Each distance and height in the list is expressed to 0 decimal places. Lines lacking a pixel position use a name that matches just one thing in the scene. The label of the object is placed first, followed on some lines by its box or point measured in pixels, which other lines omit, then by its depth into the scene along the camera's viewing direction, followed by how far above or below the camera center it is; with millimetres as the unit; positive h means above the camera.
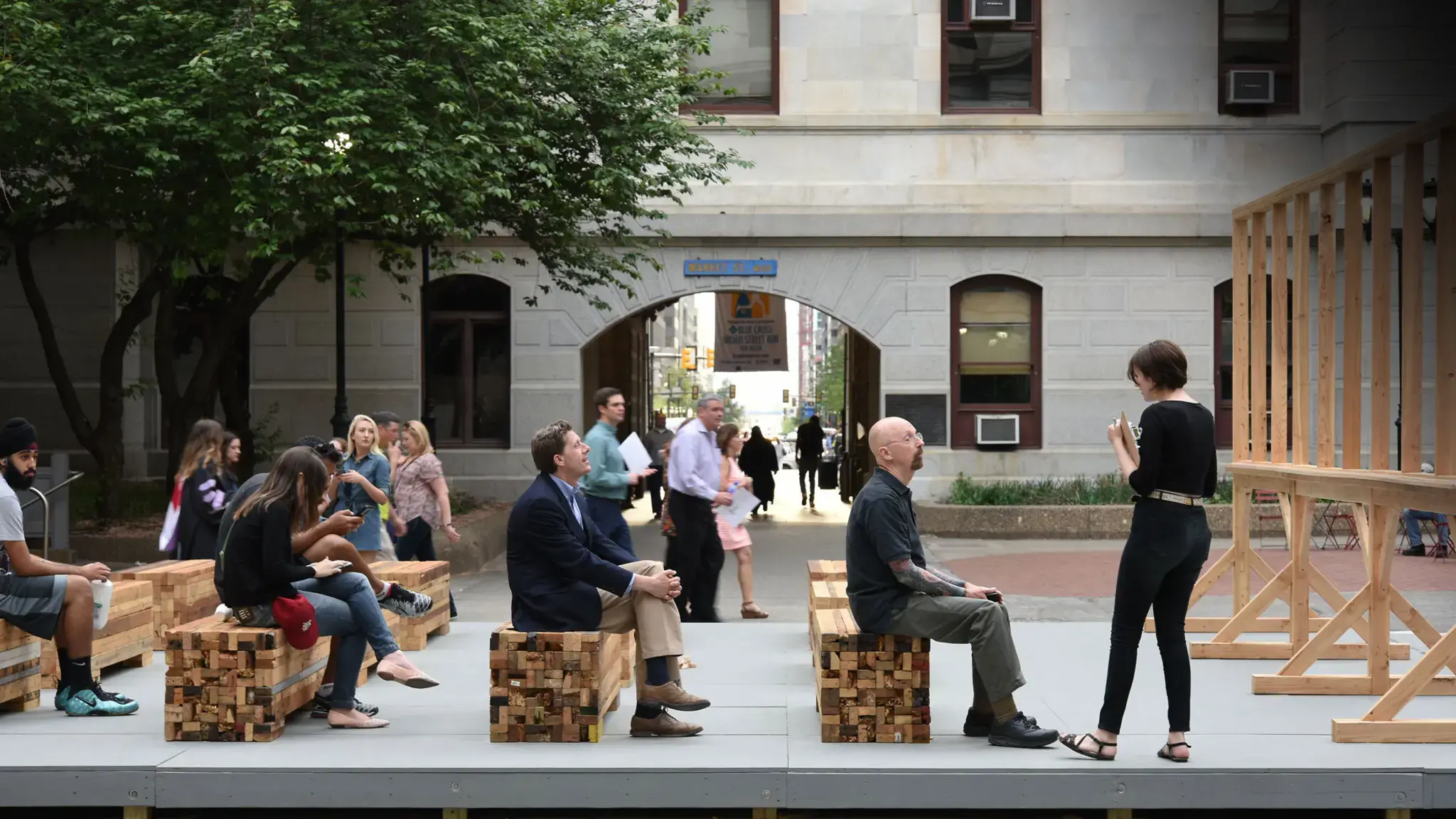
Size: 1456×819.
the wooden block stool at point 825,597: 9102 -1399
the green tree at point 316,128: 14930 +2820
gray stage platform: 6586 -1812
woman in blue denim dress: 11102 -773
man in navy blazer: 7293 -1044
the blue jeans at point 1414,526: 18656 -1880
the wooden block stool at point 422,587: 10469 -1561
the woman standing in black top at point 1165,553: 6891 -827
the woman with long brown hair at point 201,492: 10352 -800
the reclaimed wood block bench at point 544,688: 7176 -1526
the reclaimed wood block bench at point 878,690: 7219 -1545
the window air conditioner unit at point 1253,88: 22766 +4633
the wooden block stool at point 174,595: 9984 -1473
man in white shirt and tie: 11617 -870
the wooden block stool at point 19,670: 7777 -1575
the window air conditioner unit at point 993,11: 22922 +5898
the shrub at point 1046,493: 21828 -1697
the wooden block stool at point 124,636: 8820 -1599
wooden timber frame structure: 7523 -346
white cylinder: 7889 -1191
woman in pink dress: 12312 -1319
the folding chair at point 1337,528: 19656 -2074
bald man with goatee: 7082 -1064
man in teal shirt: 10930 -770
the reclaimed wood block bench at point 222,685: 7207 -1508
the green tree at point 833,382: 97775 -6
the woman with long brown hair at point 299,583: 7281 -1033
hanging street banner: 28172 +779
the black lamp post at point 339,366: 18812 +229
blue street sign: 23031 +1839
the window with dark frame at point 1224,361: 23188 +334
